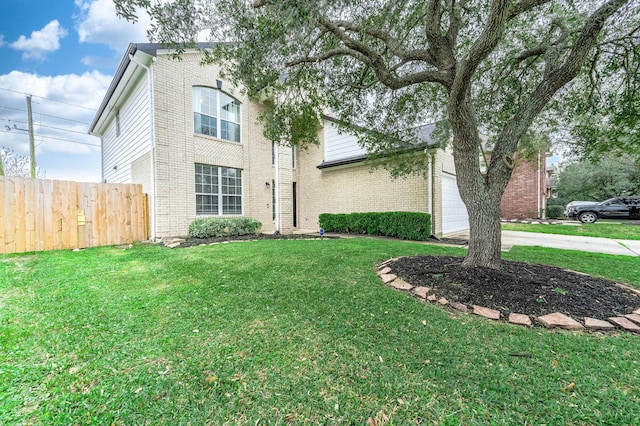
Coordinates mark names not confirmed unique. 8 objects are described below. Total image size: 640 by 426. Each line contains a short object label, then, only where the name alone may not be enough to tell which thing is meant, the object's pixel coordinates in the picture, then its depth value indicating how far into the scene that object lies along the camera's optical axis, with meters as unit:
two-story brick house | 8.68
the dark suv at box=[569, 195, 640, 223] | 15.01
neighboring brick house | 16.80
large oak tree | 3.80
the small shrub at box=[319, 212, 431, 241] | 8.91
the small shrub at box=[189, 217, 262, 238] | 8.97
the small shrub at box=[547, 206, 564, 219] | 18.30
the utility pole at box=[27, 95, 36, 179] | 14.23
